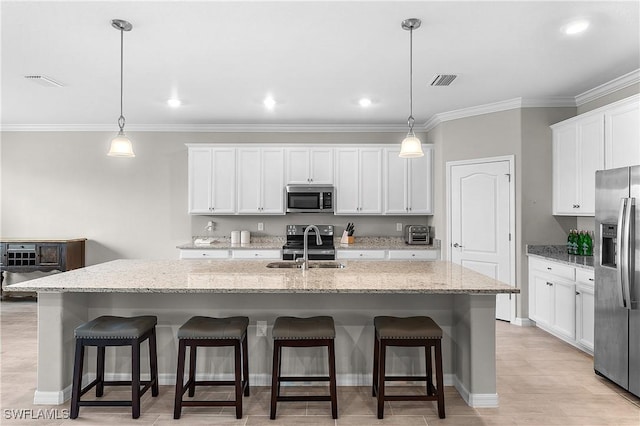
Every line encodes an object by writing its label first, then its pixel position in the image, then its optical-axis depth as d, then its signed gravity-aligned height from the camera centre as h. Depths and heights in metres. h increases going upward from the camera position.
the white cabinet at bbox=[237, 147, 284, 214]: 5.47 +0.52
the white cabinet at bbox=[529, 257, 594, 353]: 3.50 -0.80
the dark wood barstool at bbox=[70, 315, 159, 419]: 2.41 -0.77
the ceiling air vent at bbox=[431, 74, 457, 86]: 3.72 +1.36
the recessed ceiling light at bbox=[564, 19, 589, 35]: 2.72 +1.37
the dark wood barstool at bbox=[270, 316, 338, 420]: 2.41 -0.77
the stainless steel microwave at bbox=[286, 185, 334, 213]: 5.38 +0.27
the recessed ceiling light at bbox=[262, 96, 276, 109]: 4.46 +1.36
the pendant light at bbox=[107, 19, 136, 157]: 2.95 +0.55
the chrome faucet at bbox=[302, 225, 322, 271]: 2.99 -0.35
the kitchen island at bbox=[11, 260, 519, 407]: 2.61 -0.69
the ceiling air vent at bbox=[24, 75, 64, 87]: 3.76 +1.35
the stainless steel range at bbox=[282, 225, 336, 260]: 5.18 -0.37
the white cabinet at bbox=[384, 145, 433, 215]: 5.46 +0.49
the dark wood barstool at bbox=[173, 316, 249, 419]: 2.41 -0.77
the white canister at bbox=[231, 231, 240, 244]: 5.54 -0.27
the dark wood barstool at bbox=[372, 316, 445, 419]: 2.42 -0.76
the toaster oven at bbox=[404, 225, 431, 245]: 5.43 -0.23
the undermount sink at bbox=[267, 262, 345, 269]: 3.21 -0.39
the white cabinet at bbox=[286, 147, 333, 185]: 5.47 +0.74
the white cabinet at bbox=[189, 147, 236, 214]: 5.46 +0.59
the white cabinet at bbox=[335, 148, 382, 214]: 5.48 +0.54
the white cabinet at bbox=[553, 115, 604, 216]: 3.79 +0.58
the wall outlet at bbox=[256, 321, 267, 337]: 2.89 -0.81
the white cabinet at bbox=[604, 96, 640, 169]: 3.31 +0.75
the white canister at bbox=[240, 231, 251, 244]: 5.53 -0.27
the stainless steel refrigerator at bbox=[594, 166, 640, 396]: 2.67 -0.41
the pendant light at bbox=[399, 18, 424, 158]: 2.96 +0.55
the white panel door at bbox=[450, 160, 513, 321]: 4.64 -0.01
